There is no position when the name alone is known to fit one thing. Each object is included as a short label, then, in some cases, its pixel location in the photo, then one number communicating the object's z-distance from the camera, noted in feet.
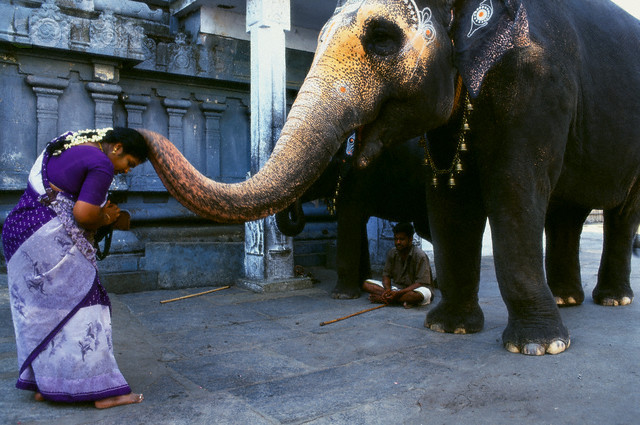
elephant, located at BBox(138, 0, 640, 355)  9.56
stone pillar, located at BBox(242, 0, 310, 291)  20.81
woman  9.41
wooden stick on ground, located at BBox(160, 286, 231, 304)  19.09
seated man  17.74
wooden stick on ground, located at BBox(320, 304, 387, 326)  15.46
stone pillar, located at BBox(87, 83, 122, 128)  21.99
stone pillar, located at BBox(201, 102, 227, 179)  25.13
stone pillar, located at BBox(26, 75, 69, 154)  20.94
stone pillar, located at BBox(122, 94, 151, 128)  23.24
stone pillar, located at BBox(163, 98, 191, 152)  24.30
